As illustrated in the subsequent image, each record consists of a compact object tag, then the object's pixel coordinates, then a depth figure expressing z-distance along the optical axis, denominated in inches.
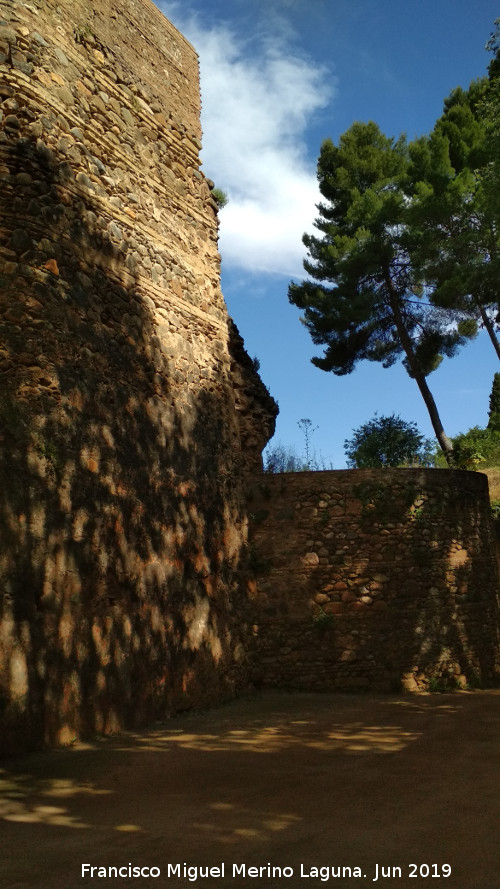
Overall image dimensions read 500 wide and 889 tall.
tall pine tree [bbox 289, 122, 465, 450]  818.8
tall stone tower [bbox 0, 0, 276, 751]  215.3
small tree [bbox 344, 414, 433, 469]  844.6
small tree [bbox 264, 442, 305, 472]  660.2
